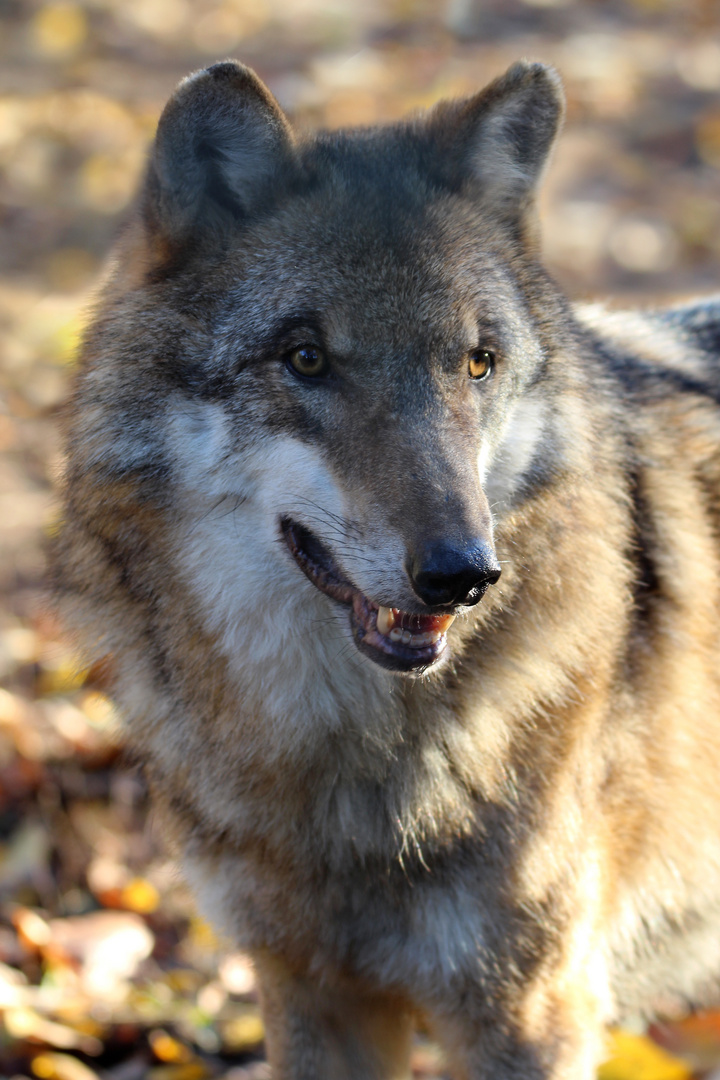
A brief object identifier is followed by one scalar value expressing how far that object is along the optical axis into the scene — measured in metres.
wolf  4.83
